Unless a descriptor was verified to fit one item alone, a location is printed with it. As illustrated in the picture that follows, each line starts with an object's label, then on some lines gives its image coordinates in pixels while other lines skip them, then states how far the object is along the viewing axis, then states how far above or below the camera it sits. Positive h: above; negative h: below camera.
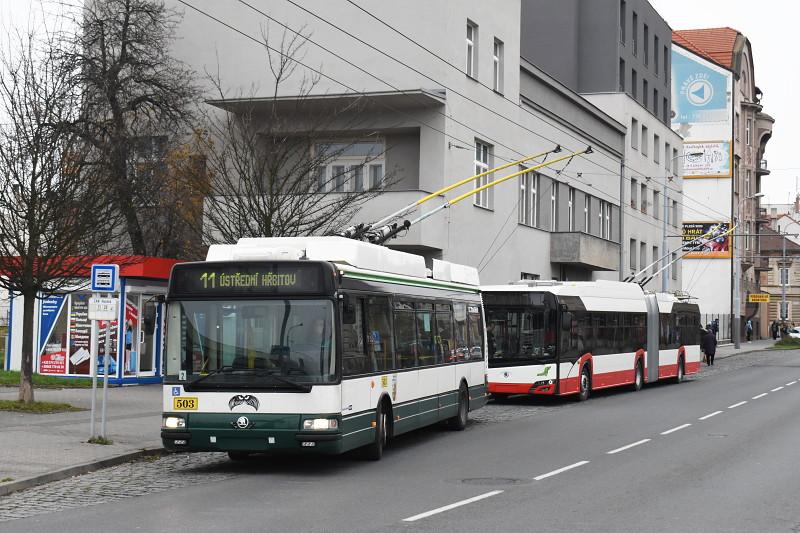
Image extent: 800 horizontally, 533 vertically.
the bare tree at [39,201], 20.23 +2.08
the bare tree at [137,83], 33.59 +7.17
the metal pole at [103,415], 15.47 -1.30
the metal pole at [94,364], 15.67 -0.61
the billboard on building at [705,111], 85.94 +16.09
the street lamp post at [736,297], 61.36 +1.55
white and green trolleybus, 13.25 -0.35
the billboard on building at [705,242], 62.00 +5.34
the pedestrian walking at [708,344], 48.84 -0.77
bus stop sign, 15.77 +0.58
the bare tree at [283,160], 25.75 +4.18
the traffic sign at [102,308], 15.54 +0.15
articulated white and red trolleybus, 25.55 -0.28
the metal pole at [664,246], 49.20 +3.41
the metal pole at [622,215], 55.44 +5.30
